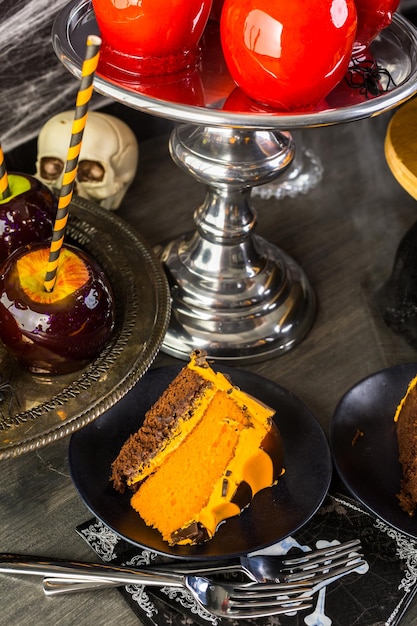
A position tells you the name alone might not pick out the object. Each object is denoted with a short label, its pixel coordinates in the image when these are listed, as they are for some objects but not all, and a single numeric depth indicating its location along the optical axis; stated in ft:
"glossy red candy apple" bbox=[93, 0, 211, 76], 2.03
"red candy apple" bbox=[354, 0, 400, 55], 2.27
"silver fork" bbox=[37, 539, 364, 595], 1.95
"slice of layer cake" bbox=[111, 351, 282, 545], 2.03
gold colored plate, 2.41
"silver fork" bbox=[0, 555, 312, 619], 1.90
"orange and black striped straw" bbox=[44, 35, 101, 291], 1.66
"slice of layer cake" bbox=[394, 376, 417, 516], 2.13
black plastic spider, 2.20
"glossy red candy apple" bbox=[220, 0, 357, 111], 1.94
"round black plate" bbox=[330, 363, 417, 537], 2.11
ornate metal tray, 2.01
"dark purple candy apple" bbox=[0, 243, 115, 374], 2.12
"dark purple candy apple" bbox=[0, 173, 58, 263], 2.37
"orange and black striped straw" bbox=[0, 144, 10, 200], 2.29
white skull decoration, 2.93
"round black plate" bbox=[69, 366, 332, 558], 1.98
